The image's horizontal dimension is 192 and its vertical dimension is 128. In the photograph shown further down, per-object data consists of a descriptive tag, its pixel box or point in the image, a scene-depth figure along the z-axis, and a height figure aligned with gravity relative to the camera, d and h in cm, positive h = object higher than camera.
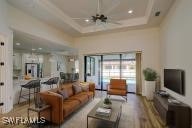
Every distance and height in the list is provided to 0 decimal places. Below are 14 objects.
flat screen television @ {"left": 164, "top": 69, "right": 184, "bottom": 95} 228 -47
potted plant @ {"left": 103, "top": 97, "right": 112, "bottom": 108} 245 -113
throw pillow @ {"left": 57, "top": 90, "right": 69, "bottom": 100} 270 -93
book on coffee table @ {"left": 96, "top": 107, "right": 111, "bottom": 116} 205 -115
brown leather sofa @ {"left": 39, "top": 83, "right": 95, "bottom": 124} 217 -116
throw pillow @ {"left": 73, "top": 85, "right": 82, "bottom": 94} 340 -99
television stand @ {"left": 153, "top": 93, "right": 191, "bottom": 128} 201 -119
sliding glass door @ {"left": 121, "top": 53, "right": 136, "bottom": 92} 509 -19
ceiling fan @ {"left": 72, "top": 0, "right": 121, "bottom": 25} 283 +150
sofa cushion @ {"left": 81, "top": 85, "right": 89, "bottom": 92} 377 -106
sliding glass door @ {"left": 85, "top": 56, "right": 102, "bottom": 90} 562 -38
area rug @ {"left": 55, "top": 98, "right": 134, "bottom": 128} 223 -157
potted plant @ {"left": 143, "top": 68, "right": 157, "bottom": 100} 384 -80
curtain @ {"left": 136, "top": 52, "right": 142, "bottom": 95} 472 -60
